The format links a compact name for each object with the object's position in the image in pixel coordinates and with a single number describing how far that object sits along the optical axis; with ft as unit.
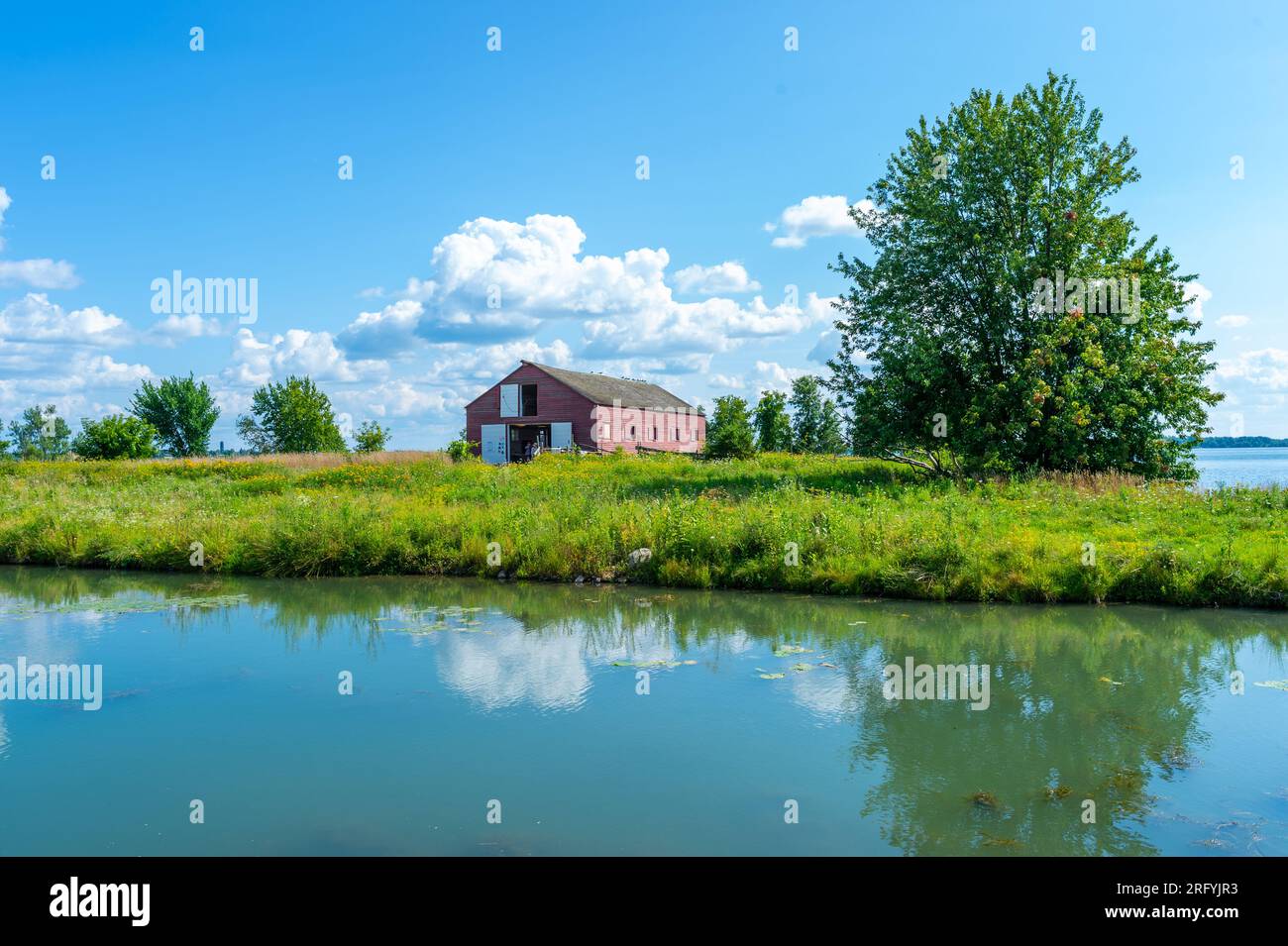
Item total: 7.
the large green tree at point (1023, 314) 68.74
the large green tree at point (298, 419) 217.15
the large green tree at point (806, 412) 190.55
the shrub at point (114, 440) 149.07
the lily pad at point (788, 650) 36.19
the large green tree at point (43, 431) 266.57
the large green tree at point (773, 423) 177.37
